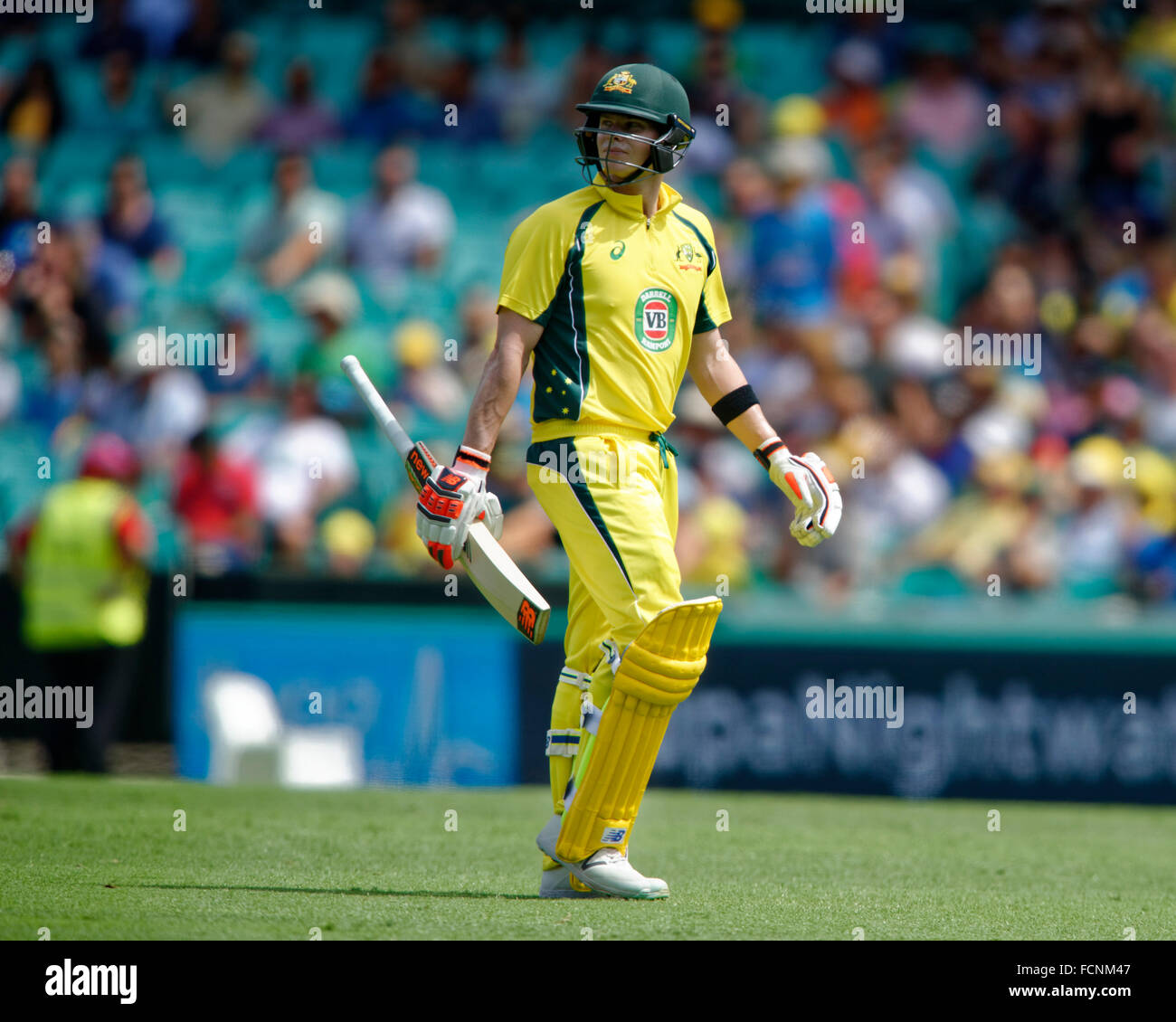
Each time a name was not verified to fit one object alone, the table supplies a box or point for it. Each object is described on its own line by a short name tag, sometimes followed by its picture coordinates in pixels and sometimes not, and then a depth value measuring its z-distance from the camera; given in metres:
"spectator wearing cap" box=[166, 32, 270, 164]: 14.23
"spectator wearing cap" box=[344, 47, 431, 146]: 14.39
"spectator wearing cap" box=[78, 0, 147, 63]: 14.62
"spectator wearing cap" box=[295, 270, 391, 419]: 11.55
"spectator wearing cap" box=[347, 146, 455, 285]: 13.23
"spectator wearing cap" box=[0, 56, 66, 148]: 14.14
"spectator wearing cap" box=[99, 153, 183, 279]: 13.13
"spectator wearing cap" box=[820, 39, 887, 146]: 14.40
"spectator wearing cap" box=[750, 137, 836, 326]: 12.60
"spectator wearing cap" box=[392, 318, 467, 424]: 11.78
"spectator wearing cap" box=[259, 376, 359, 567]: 10.88
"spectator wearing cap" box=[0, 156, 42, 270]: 12.62
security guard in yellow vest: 9.70
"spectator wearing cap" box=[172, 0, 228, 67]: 14.48
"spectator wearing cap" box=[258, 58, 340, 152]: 14.21
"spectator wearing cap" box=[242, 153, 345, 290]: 13.20
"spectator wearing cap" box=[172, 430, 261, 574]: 10.41
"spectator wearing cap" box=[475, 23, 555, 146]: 14.48
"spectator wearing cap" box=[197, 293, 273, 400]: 12.07
